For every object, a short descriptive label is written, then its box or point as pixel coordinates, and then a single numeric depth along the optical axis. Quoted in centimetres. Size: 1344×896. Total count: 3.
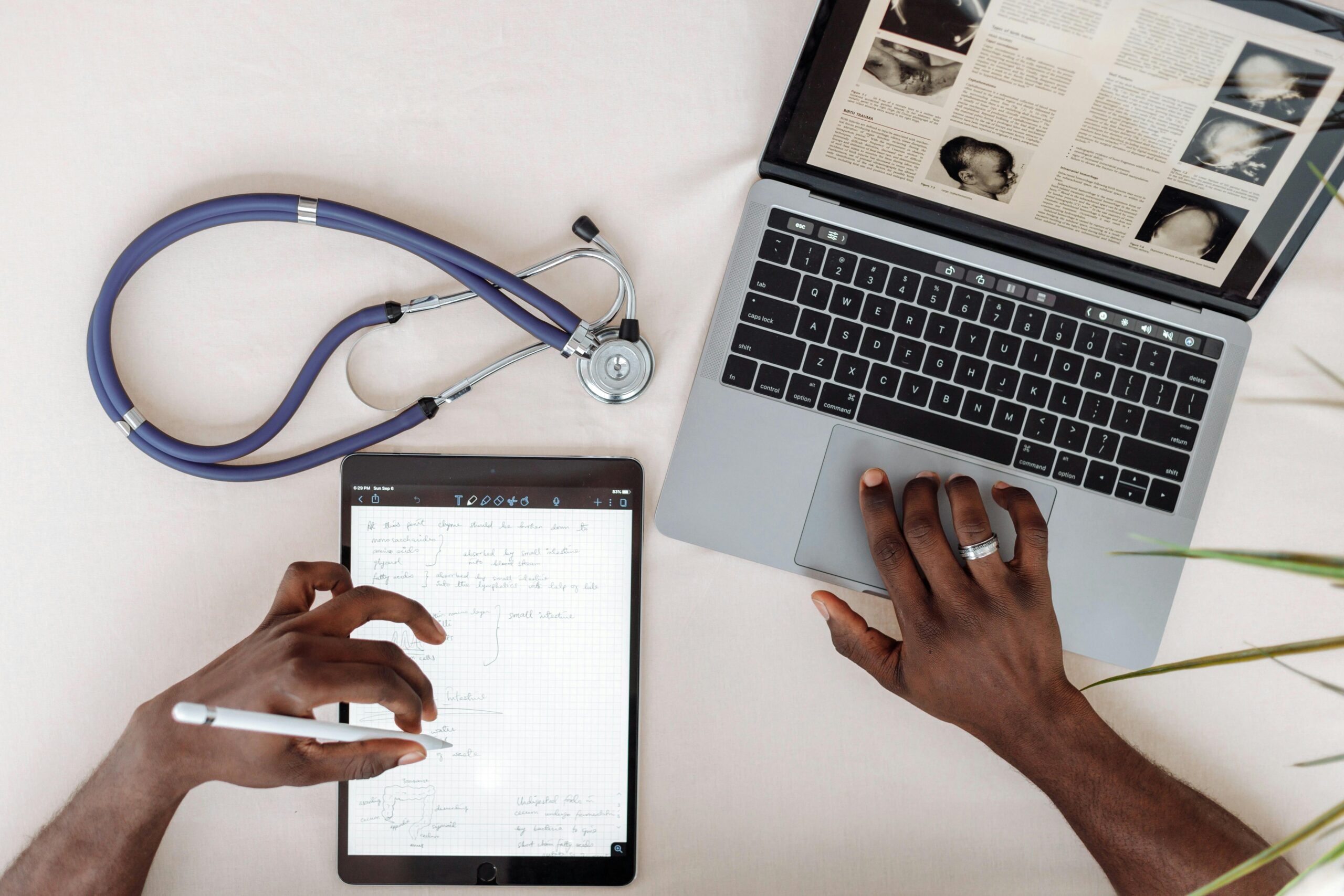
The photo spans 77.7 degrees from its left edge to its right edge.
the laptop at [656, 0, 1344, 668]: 80
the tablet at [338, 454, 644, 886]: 82
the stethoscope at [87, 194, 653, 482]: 80
